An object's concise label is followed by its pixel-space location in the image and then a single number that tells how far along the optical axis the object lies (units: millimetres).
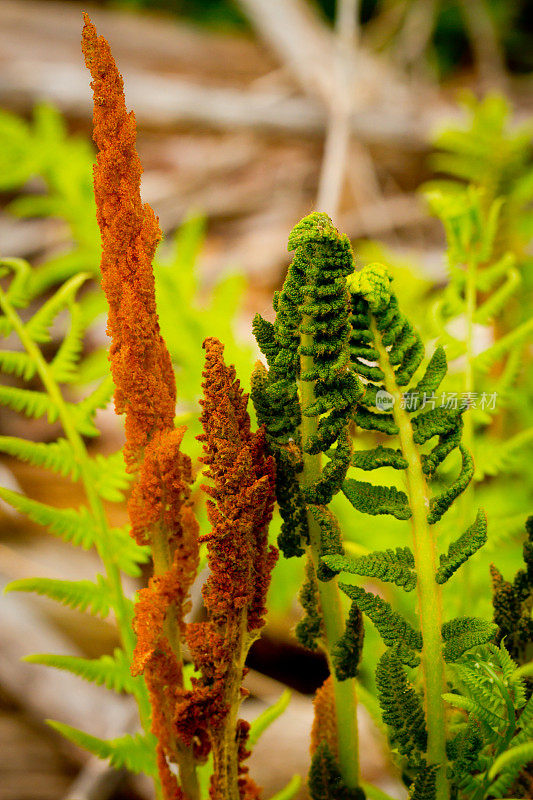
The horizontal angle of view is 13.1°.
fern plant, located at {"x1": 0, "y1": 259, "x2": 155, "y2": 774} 1156
